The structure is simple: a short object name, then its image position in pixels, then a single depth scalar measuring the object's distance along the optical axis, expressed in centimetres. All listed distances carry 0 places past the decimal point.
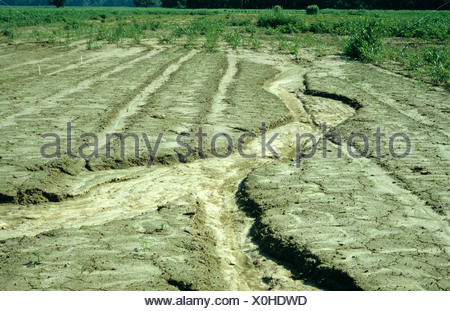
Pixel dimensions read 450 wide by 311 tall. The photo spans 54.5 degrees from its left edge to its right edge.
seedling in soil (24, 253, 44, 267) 338
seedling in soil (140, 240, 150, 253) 363
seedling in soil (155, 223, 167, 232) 402
